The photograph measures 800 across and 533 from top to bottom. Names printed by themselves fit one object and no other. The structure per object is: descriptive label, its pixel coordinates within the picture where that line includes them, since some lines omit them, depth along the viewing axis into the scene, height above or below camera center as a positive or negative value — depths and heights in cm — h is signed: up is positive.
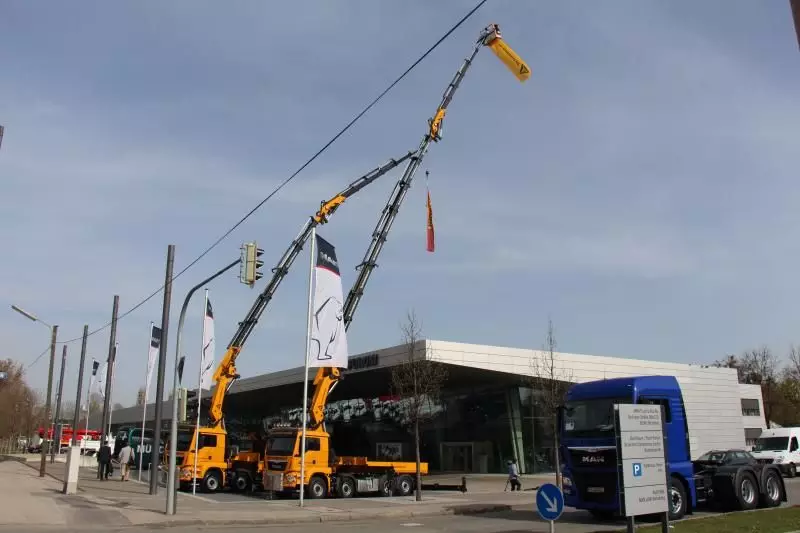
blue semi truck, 1609 -127
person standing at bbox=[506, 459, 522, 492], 3112 -310
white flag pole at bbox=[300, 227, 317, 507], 2205 +381
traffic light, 1739 +380
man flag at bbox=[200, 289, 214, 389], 2749 +244
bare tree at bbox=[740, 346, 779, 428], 8112 +443
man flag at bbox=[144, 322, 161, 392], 3208 +297
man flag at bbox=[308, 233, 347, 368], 2269 +325
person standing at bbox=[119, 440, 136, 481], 3369 -257
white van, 3628 -203
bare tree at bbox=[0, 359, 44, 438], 7750 +40
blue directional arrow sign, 1000 -138
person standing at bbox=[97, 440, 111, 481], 3391 -254
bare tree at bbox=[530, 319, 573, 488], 3194 +154
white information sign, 1095 -82
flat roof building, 4162 +85
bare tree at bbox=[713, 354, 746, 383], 8929 +670
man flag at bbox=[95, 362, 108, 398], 3791 +120
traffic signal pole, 1881 -108
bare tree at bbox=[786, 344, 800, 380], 6869 +437
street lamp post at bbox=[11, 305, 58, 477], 3594 +180
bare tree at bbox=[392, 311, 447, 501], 2722 +117
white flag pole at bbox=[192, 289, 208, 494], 2642 +82
